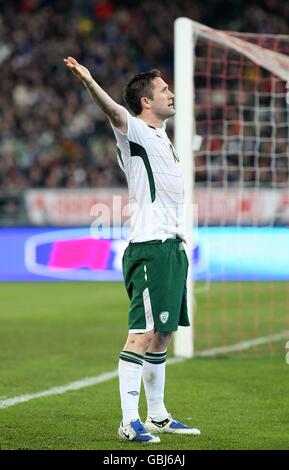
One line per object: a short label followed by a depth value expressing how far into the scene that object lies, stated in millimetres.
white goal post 20328
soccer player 12398
